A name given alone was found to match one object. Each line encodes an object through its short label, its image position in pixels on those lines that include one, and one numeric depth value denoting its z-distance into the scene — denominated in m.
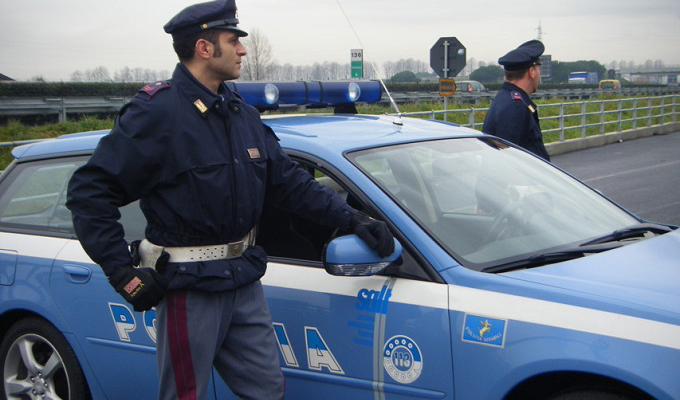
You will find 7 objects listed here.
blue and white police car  2.38
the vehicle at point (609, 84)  63.94
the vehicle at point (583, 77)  82.49
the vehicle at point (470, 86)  48.34
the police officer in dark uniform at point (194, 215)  2.48
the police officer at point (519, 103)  4.96
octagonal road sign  18.45
